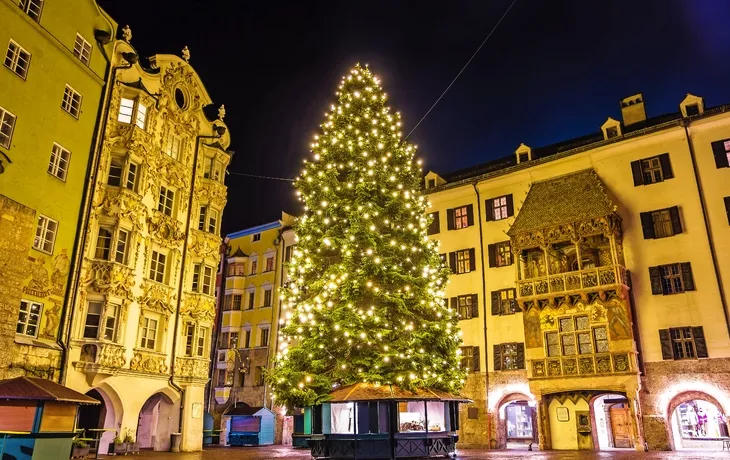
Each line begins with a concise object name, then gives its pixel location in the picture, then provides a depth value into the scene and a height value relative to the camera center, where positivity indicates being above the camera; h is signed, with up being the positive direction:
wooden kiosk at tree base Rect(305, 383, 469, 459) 18.16 -0.38
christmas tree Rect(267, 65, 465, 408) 18.83 +5.08
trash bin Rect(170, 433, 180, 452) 28.23 -1.56
